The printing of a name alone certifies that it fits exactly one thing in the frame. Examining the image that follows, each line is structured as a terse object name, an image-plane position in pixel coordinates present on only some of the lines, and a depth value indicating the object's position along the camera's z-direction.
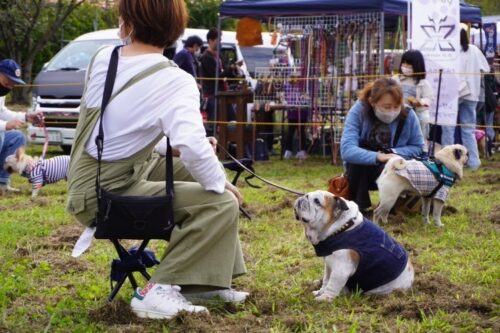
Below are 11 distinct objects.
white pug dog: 6.29
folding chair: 3.96
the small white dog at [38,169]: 8.37
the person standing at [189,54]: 11.40
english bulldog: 4.13
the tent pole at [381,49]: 10.55
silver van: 11.80
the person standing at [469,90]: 10.98
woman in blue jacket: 6.30
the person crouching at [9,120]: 7.61
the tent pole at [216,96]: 12.00
